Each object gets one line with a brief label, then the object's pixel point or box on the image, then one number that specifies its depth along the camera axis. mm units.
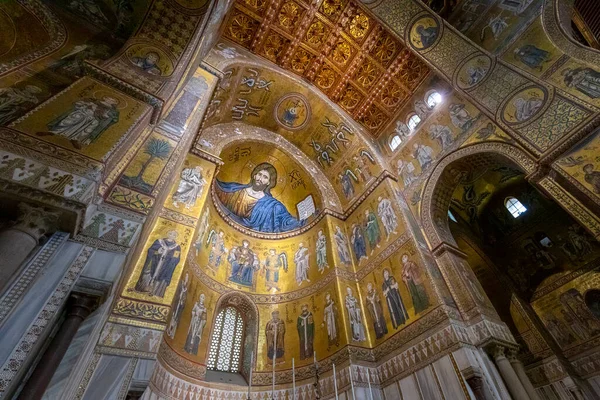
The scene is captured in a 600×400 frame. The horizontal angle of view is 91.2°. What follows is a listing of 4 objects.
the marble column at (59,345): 2734
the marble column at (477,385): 4809
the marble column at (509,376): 5902
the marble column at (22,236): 2947
